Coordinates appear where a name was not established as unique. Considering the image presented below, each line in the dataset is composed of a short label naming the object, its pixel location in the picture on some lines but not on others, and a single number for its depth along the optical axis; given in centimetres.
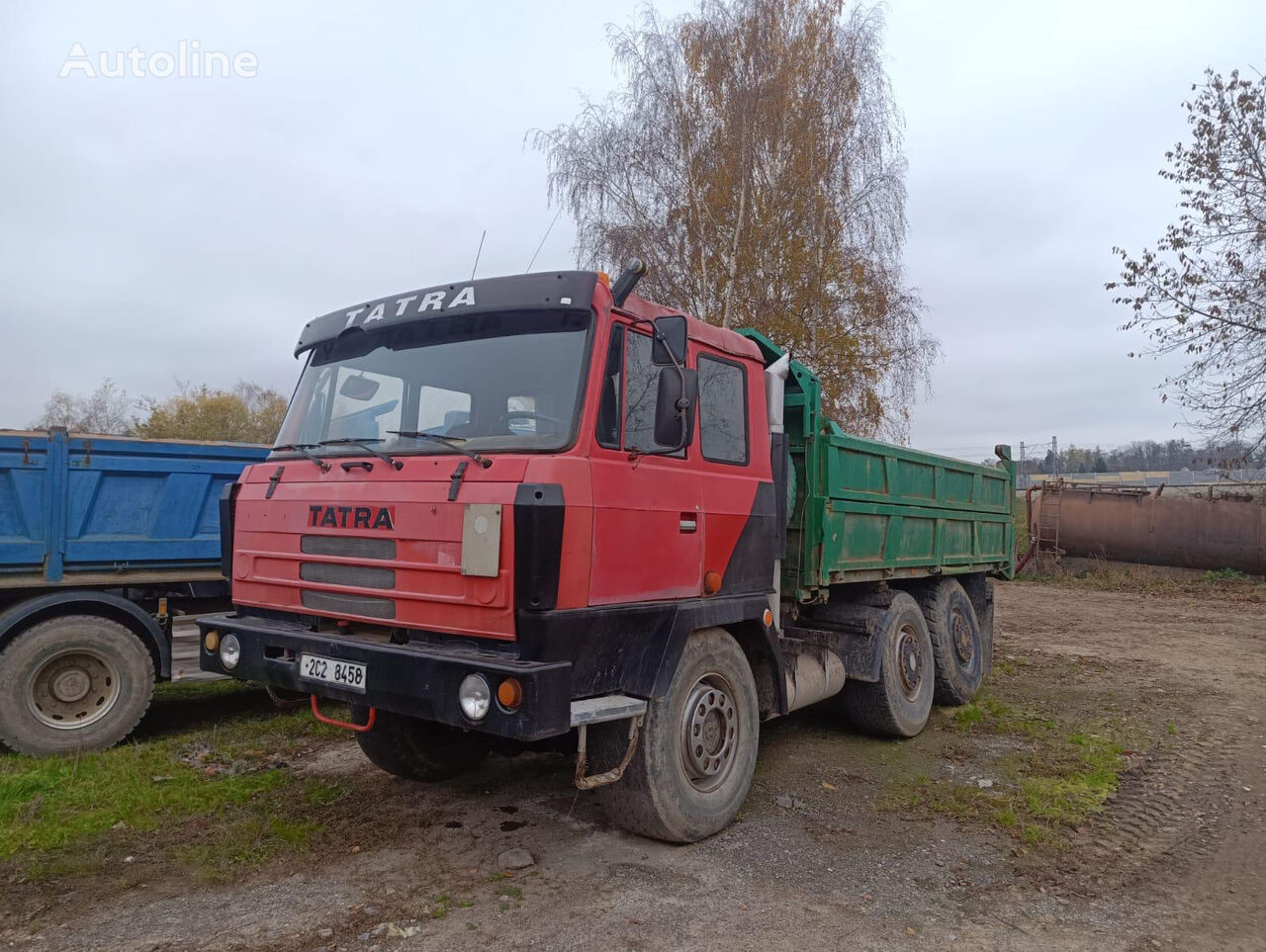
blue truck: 534
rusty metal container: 1752
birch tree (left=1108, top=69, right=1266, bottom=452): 1406
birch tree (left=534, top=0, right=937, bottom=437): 1647
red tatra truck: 331
